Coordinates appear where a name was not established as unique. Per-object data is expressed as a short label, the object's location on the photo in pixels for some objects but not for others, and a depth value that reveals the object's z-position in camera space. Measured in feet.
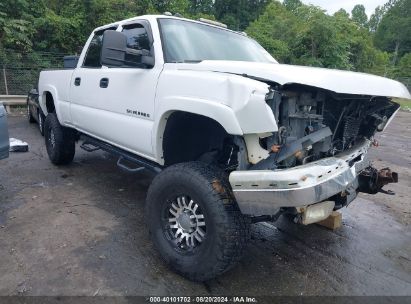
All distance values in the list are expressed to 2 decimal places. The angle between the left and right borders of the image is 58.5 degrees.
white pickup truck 8.10
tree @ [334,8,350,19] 77.45
